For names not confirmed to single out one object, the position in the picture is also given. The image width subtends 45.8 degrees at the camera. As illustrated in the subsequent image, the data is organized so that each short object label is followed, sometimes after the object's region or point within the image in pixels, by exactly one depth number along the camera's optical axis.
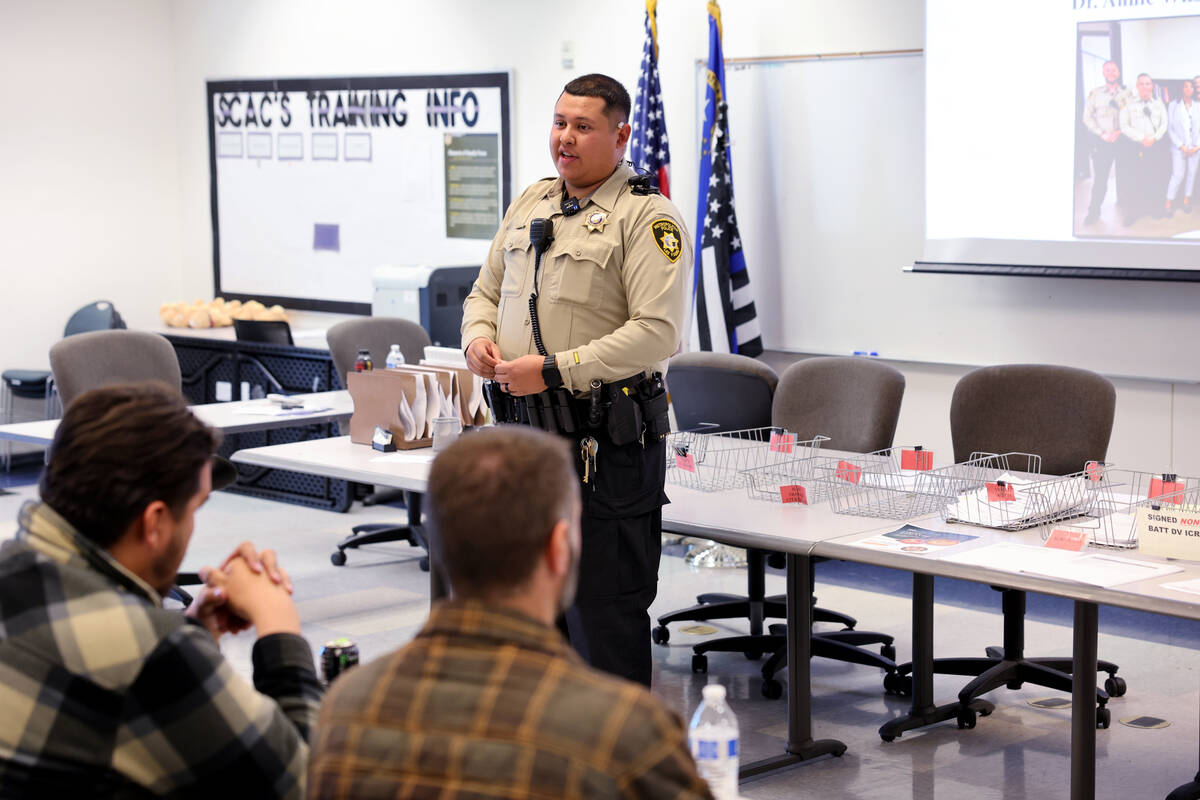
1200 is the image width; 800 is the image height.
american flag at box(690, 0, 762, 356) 6.07
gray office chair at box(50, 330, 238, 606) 5.18
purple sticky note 7.89
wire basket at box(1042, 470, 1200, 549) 3.11
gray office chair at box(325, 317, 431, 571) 5.75
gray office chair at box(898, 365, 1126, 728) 4.10
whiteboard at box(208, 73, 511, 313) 7.24
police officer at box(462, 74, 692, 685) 3.32
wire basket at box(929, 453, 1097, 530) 3.31
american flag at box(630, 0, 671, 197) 6.16
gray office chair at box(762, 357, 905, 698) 4.50
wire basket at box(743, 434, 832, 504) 3.58
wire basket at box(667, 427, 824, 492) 3.88
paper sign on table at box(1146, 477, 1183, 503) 3.28
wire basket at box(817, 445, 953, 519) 3.48
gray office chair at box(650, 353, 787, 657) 4.70
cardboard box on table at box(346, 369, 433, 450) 4.36
